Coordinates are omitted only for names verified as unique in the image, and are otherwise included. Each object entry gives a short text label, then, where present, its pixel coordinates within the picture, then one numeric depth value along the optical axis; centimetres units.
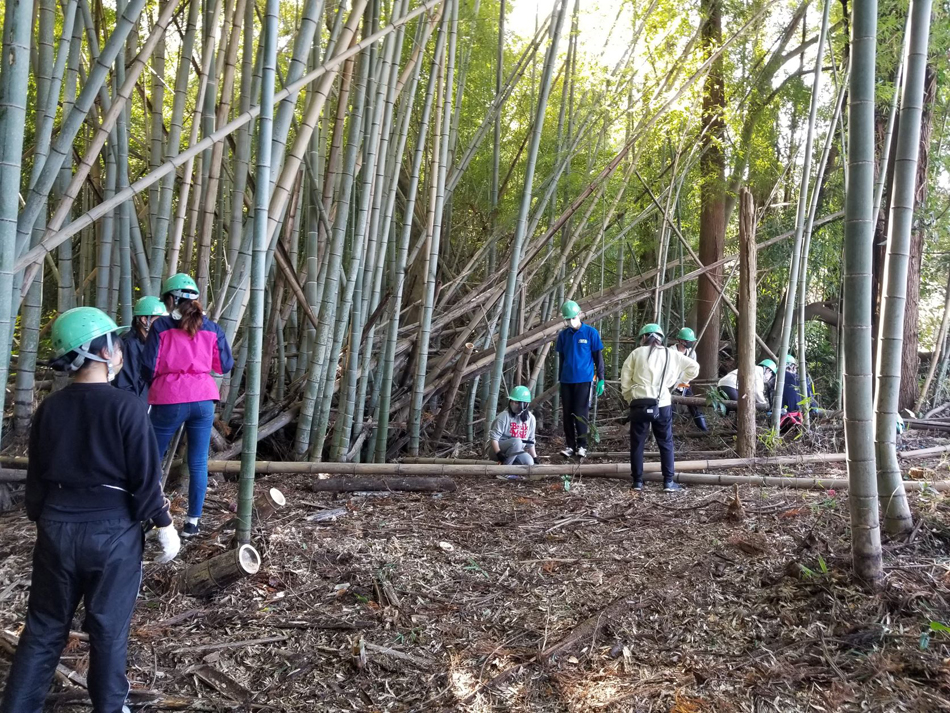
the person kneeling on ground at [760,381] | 647
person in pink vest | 335
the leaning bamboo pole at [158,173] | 272
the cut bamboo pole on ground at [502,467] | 450
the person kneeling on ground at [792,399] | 576
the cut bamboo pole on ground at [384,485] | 435
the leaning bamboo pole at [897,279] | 251
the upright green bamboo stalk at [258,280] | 262
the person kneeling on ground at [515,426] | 532
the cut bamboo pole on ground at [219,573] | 285
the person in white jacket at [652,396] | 461
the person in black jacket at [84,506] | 190
